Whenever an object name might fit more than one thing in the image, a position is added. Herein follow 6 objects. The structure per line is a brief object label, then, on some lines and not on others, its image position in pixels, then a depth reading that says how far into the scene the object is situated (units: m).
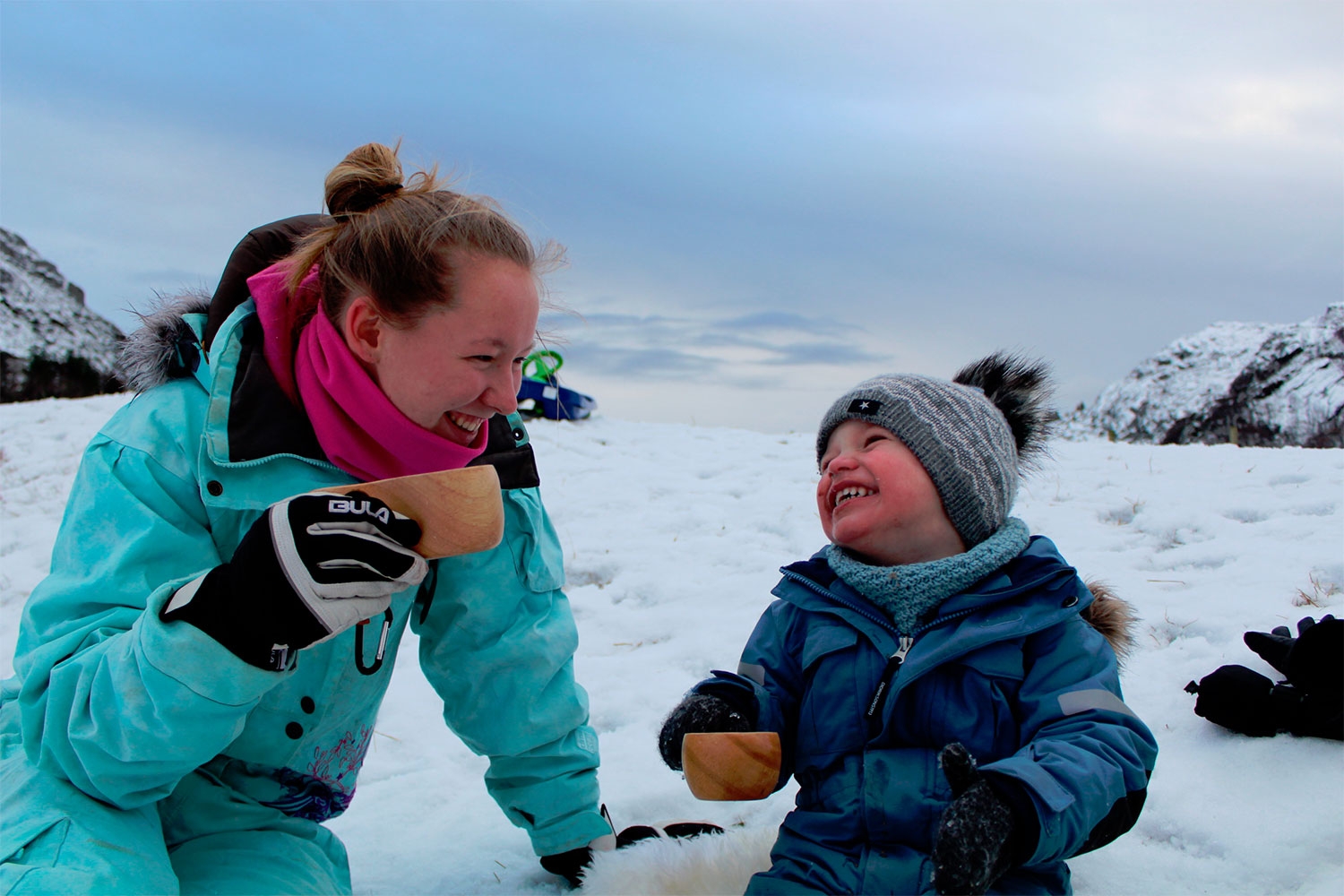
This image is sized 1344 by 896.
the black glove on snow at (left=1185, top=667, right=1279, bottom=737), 2.62
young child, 1.73
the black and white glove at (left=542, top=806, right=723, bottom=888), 2.44
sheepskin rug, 2.20
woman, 1.78
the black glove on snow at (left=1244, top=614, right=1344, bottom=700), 2.51
